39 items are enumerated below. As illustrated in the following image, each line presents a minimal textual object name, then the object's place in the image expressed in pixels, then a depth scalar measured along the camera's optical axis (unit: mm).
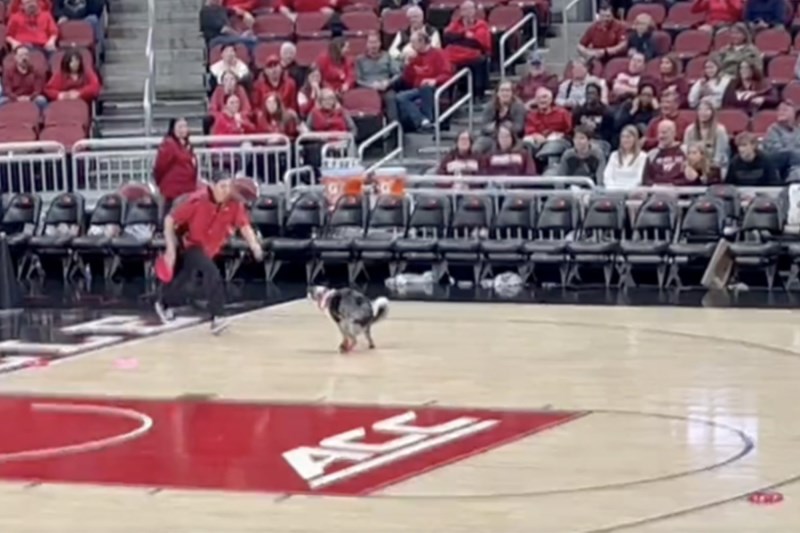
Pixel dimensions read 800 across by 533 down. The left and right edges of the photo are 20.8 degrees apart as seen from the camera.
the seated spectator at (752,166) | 20406
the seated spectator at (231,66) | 24219
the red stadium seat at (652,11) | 24250
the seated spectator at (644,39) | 23328
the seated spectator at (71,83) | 24891
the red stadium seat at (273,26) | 25656
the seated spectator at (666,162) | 20812
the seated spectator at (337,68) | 24000
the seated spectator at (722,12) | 23688
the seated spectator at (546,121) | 22281
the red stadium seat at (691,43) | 23328
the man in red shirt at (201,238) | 17469
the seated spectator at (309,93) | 23406
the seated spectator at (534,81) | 23234
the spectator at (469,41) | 24234
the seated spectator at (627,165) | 20875
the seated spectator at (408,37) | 24047
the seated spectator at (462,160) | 21578
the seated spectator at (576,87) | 22594
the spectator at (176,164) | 21406
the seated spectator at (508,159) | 21438
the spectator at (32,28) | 25812
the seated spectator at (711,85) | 21953
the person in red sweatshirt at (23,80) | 24953
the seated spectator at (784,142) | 20609
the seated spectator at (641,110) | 22078
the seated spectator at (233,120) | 23312
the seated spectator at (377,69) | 24031
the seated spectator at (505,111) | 22312
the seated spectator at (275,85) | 23609
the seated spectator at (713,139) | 20734
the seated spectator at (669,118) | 21500
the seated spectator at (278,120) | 23141
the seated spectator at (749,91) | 21891
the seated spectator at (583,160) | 21250
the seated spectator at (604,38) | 23703
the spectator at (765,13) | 23453
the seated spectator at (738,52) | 21844
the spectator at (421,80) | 23734
